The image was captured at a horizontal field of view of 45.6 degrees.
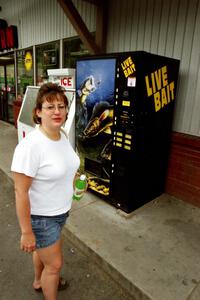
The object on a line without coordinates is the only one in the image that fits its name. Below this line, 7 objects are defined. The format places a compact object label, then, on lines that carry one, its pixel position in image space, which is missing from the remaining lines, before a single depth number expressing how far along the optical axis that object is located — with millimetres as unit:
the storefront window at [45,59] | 5332
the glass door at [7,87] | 7457
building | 2920
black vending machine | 2500
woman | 1227
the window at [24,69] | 6353
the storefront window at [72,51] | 4598
